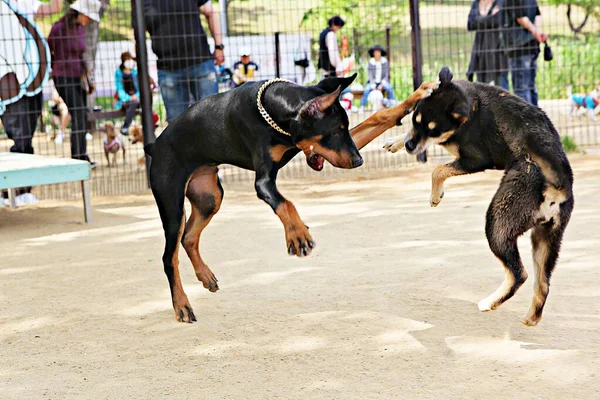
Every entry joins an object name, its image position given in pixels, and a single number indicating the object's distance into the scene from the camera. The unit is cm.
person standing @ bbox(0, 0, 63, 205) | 988
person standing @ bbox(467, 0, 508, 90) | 1158
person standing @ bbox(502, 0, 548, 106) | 1155
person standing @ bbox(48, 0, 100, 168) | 1073
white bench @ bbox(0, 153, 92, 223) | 825
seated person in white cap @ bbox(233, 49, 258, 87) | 1505
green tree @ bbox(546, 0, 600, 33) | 1989
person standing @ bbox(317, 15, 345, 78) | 1320
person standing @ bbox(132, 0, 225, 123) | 1049
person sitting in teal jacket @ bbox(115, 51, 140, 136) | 1373
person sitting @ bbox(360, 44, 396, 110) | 1457
